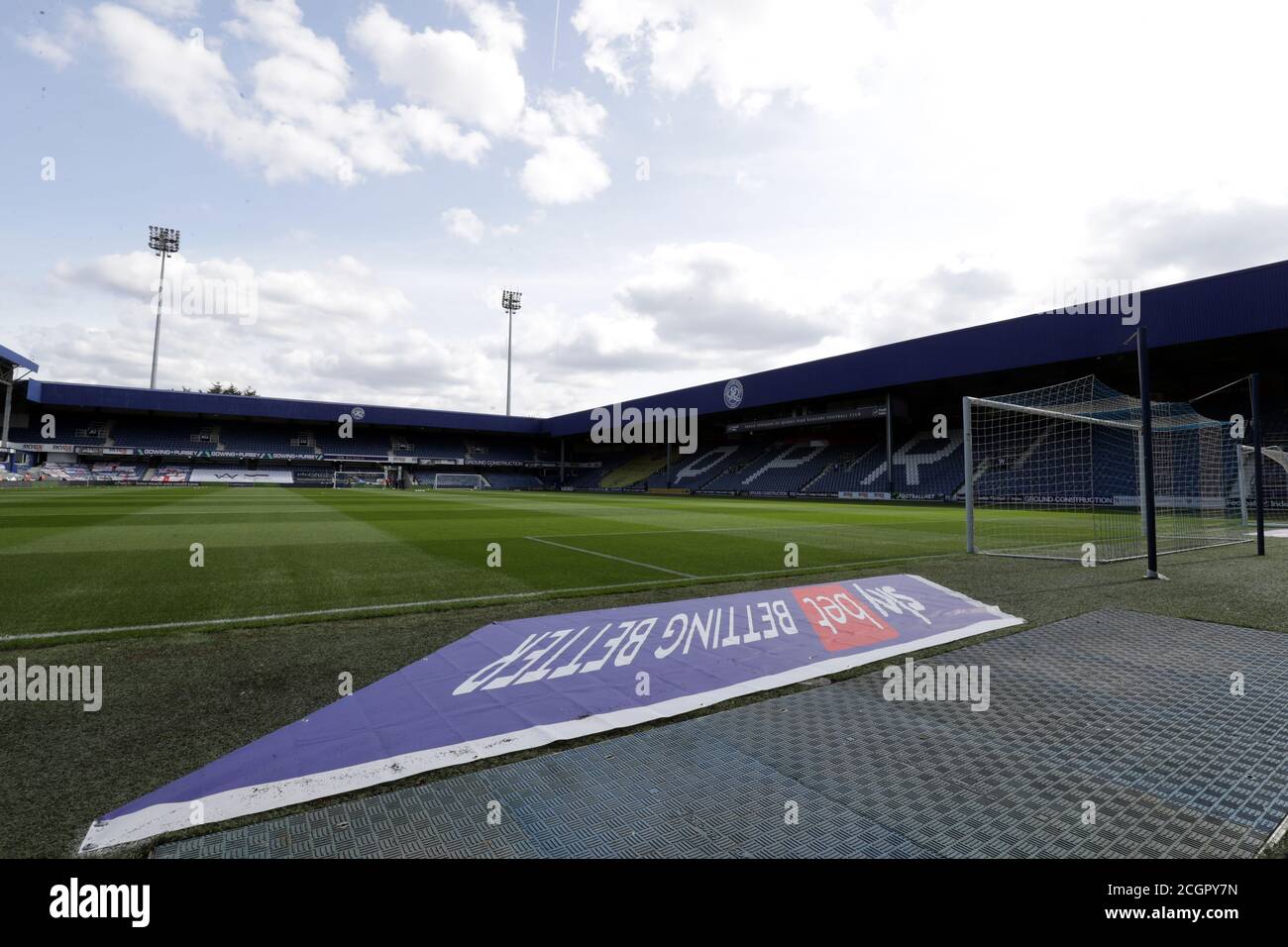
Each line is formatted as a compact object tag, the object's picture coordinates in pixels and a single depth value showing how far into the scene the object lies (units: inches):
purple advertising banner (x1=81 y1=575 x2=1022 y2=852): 97.9
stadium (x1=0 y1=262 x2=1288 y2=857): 86.5
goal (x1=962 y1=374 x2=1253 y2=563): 472.7
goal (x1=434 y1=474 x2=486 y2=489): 2718.5
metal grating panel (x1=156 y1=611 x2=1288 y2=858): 80.6
